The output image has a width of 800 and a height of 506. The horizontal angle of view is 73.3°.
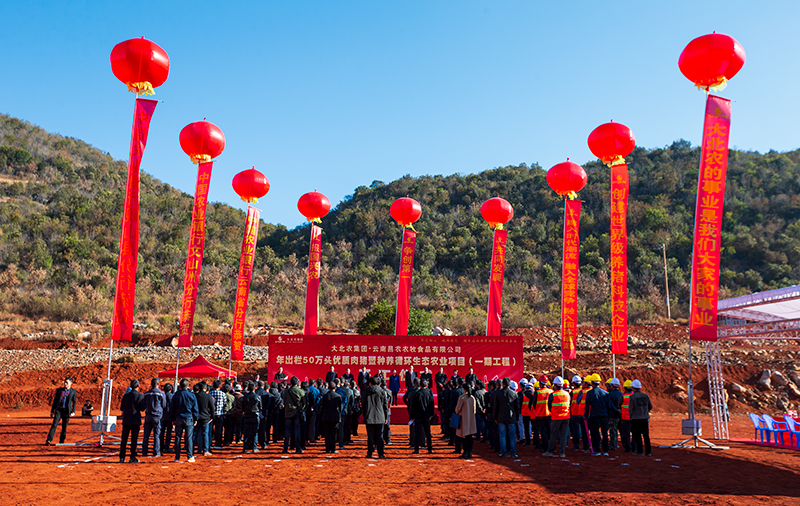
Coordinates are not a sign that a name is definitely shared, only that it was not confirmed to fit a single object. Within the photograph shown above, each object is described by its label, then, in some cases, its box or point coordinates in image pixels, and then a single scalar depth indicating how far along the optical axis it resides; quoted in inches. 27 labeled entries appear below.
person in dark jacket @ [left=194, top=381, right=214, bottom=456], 386.9
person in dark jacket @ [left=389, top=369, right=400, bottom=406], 650.8
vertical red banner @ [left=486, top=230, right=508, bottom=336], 701.3
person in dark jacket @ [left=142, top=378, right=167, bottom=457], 365.1
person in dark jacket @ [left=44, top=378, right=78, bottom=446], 423.8
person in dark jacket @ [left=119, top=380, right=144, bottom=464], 360.2
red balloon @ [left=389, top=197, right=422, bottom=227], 731.4
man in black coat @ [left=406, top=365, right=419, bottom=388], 650.2
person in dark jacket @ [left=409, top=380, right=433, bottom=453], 409.7
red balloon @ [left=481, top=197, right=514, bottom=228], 717.3
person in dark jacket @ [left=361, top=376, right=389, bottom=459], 390.3
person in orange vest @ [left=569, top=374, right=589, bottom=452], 430.3
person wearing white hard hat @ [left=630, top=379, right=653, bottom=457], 410.3
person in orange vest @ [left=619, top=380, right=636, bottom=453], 426.5
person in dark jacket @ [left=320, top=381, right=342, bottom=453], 410.6
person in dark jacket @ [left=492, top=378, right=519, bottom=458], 408.2
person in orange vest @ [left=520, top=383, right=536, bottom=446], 444.5
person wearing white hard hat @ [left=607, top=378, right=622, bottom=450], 426.6
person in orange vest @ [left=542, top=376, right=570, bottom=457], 403.5
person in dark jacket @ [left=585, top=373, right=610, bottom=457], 420.8
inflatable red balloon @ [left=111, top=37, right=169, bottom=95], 457.4
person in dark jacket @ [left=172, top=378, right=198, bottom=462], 367.6
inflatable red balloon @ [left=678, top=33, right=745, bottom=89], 434.0
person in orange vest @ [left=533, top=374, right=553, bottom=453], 423.5
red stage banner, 695.7
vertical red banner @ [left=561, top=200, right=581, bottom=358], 576.1
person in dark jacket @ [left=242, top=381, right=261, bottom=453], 417.1
